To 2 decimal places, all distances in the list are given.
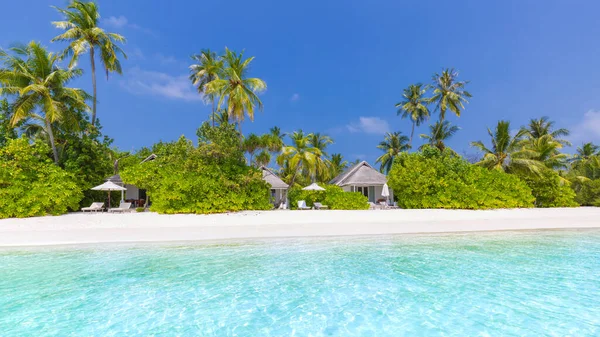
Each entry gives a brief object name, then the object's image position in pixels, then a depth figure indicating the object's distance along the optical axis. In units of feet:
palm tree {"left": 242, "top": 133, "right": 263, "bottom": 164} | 68.95
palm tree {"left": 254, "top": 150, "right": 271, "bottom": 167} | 79.76
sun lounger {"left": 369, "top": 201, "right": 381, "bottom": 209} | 68.10
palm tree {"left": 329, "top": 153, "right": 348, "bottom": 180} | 122.59
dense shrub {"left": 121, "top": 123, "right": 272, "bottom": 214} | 52.60
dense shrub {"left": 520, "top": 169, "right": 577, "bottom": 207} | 70.59
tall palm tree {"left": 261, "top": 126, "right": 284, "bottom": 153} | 69.21
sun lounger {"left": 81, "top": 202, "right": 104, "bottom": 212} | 55.11
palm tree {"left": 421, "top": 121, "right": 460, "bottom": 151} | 92.07
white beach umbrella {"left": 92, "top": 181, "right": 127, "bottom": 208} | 54.19
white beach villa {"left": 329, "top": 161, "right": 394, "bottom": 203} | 78.84
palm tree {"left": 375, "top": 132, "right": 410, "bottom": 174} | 107.45
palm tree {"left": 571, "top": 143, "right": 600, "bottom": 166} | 112.16
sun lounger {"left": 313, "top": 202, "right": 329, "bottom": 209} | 63.27
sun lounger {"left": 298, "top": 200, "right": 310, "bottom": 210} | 63.21
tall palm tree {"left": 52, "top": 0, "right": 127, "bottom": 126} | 65.77
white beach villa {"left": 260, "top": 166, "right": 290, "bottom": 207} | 75.56
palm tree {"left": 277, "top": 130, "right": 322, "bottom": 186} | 69.77
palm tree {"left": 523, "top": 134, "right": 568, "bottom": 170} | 71.87
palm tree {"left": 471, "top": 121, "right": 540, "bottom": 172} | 70.51
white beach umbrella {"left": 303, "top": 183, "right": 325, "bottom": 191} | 64.08
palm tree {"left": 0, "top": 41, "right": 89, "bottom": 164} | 51.85
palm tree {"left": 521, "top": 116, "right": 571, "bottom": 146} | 98.58
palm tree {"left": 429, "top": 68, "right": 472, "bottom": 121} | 91.71
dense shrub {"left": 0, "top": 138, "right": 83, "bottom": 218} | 47.73
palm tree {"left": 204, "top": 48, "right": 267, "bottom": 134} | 62.49
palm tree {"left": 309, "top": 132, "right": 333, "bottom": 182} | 98.62
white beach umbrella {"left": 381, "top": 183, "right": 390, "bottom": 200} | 65.00
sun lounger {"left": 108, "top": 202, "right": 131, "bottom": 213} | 55.90
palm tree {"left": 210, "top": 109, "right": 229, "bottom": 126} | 89.67
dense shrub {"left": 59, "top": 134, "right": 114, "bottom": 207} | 57.88
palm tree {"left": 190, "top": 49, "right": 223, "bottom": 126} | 83.68
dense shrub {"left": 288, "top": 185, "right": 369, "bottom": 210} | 63.36
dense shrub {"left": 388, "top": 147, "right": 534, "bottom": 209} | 63.00
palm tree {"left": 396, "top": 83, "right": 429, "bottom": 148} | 101.65
